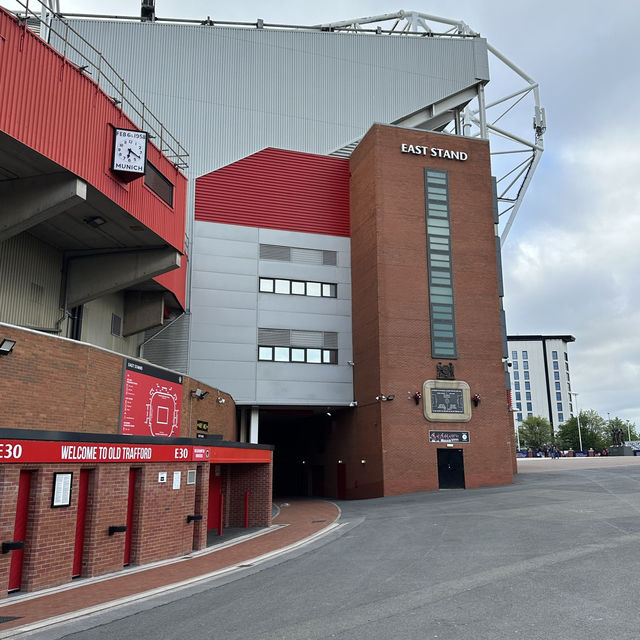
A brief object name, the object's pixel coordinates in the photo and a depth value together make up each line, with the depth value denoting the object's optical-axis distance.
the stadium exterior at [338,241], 35.34
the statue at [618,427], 126.09
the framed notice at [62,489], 11.13
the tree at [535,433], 121.69
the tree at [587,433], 115.38
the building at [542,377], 157.88
